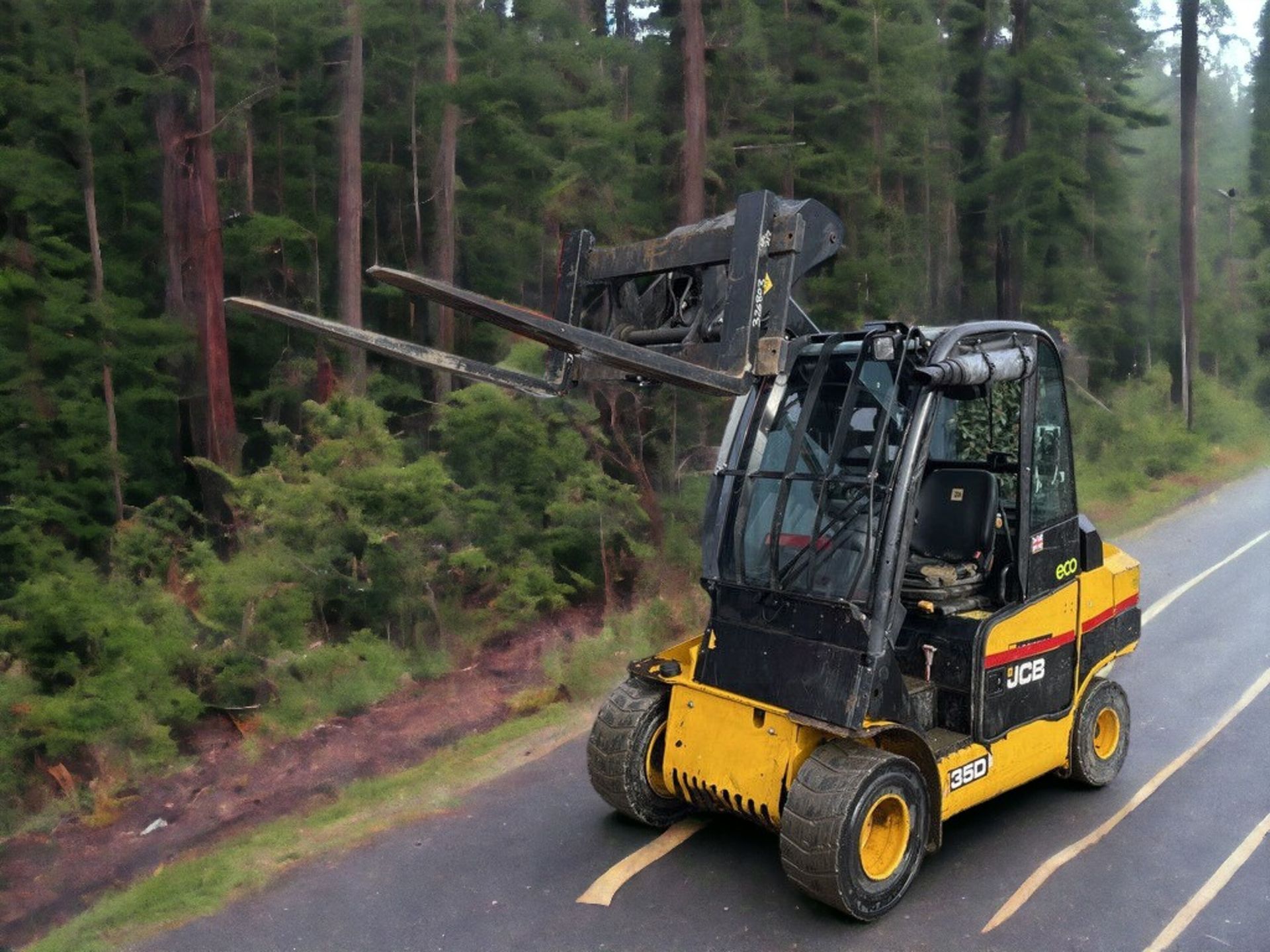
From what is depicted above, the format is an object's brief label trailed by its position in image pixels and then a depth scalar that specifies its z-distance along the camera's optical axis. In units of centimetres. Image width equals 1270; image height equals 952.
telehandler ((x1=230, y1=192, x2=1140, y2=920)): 525
